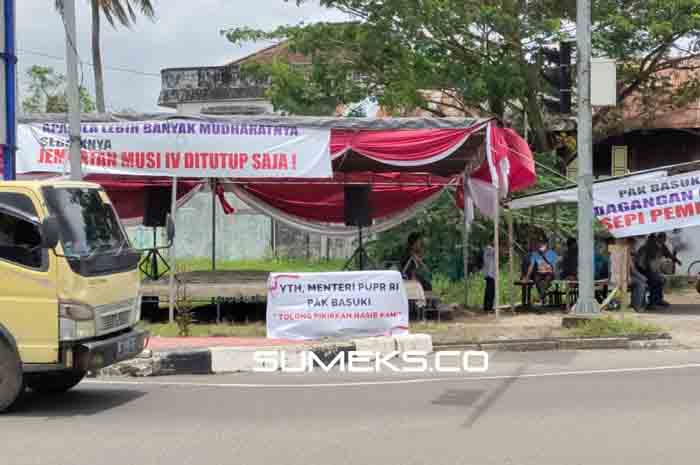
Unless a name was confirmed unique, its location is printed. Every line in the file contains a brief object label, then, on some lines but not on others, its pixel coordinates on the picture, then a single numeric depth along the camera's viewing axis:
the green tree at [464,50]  21.72
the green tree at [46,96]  37.72
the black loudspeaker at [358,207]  17.30
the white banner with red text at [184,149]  14.74
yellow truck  8.29
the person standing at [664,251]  18.83
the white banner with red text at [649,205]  16.56
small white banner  13.40
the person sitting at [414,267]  17.41
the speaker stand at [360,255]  17.63
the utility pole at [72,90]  13.32
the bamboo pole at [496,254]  15.13
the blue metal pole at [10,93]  14.30
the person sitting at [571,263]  18.31
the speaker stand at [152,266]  17.67
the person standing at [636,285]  17.50
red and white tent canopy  14.89
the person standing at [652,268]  18.05
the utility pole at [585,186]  14.21
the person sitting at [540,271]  18.30
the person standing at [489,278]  17.98
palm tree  26.62
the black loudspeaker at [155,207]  18.25
